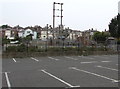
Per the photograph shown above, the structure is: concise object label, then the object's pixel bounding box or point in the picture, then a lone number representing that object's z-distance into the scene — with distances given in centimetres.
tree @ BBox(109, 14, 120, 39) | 6438
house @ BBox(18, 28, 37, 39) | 10969
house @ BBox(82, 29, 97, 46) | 10851
